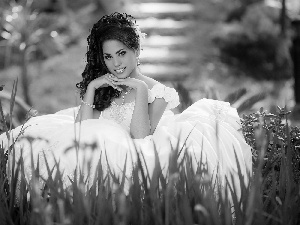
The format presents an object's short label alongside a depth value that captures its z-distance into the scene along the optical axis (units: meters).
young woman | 2.43
